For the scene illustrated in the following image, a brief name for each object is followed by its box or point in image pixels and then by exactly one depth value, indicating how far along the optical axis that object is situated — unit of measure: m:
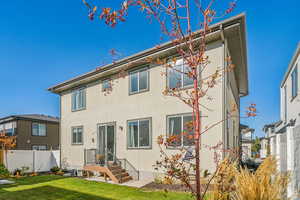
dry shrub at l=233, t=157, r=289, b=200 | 2.32
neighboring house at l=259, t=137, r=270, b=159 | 23.52
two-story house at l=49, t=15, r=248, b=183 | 7.83
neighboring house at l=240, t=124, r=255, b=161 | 27.86
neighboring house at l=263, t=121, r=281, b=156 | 29.17
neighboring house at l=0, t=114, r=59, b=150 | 22.11
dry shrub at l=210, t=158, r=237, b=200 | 2.27
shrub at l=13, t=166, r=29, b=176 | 12.73
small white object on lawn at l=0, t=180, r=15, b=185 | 9.76
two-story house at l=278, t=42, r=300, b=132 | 11.40
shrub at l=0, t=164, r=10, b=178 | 11.82
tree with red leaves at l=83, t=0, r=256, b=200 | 1.86
